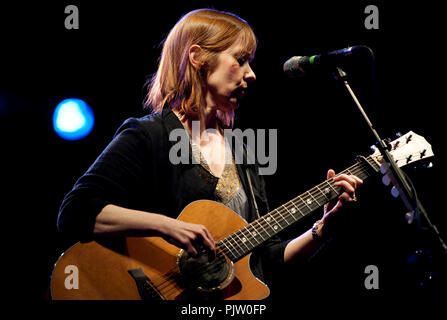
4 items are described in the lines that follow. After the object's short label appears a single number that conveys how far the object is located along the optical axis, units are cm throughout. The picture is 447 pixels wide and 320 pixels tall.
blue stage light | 318
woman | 258
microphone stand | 250
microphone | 261
